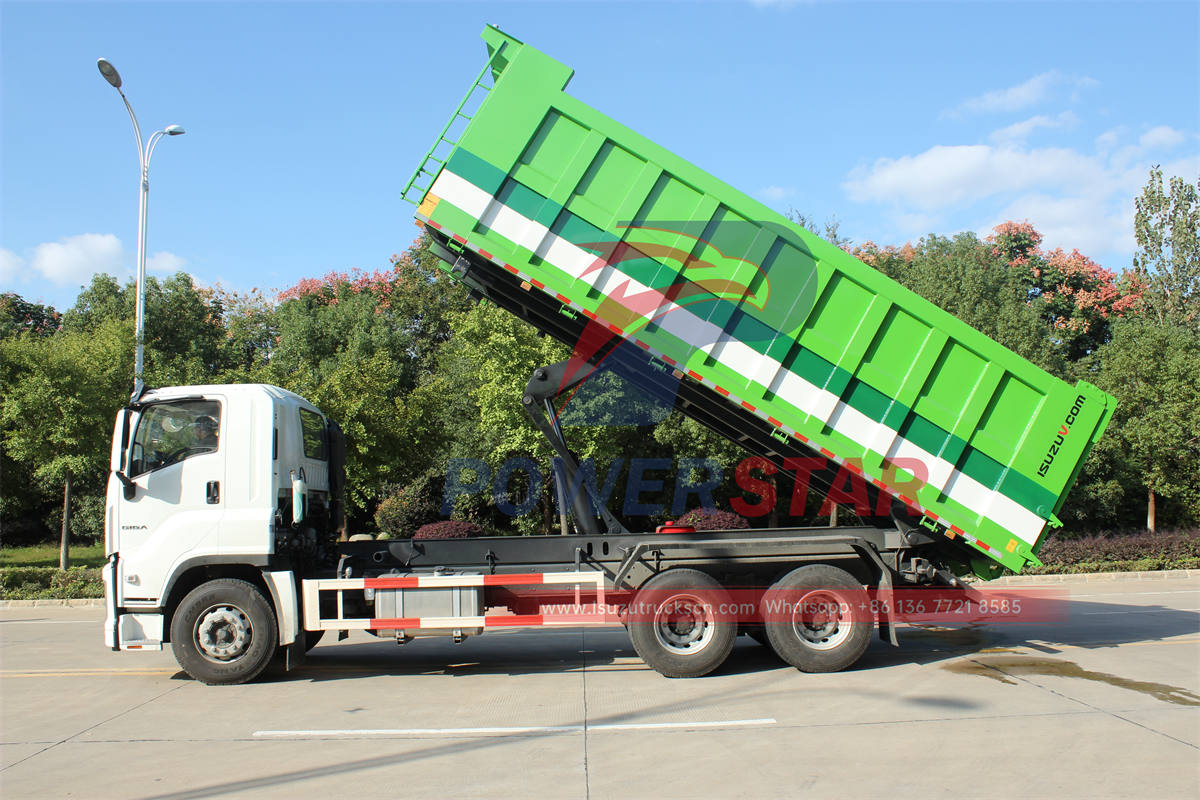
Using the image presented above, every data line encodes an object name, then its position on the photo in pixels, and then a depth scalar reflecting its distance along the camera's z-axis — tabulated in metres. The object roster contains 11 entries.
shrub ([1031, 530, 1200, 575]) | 17.39
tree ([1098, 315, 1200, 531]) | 19.44
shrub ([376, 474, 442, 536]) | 19.20
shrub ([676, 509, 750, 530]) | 16.34
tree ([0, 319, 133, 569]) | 18.92
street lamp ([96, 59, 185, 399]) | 16.71
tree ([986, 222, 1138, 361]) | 37.66
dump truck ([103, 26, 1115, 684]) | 7.48
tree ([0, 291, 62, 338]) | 42.72
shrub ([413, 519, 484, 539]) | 15.73
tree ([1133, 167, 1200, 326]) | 31.47
